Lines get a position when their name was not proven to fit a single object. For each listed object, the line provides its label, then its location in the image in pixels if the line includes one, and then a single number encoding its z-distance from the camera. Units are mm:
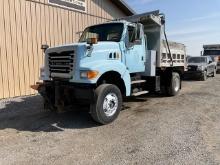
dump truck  4314
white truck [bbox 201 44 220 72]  16839
